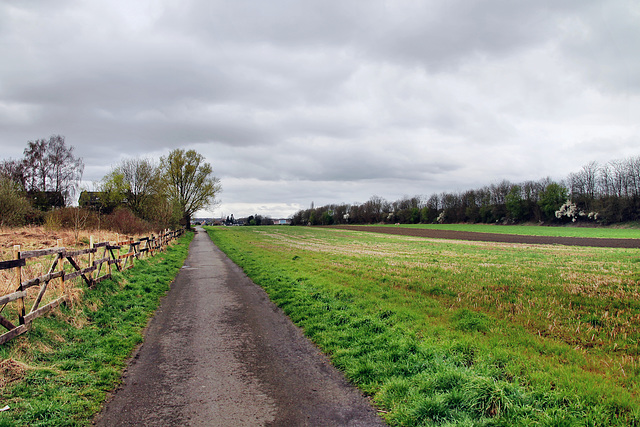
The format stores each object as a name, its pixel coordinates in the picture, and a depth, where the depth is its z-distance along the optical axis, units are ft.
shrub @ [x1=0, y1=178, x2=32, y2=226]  73.61
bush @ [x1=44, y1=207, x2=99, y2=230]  81.43
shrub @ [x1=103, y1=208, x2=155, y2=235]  94.89
